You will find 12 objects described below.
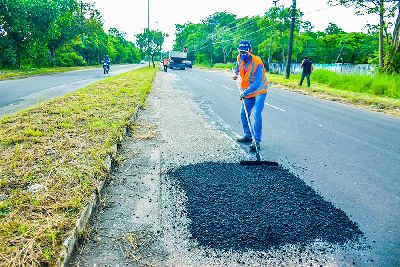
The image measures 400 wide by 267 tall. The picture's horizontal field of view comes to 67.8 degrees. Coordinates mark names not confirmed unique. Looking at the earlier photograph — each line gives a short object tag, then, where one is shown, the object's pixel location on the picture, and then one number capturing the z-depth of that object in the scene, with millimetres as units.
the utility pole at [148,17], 40469
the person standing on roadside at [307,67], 18219
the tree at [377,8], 20719
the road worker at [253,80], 5566
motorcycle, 27959
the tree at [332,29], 73038
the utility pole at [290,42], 23750
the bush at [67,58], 40438
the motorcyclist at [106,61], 27700
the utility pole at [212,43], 75875
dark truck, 45572
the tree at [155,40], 54300
